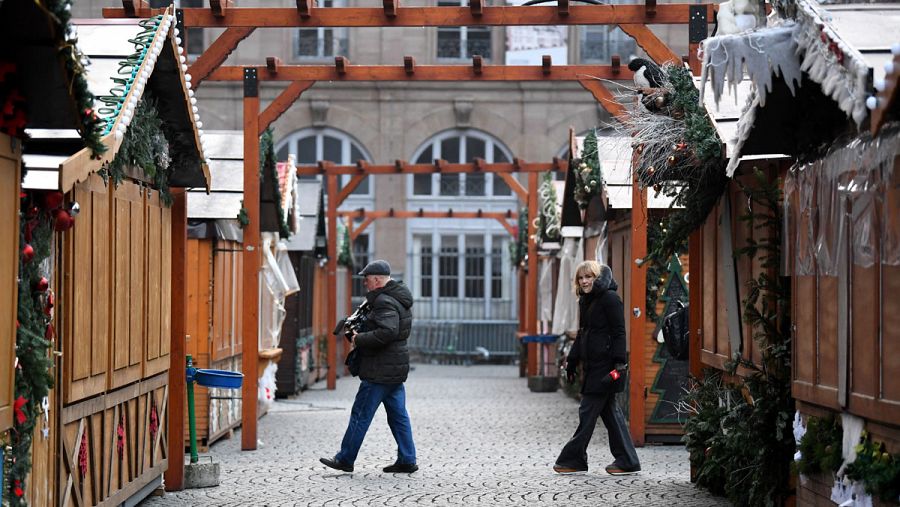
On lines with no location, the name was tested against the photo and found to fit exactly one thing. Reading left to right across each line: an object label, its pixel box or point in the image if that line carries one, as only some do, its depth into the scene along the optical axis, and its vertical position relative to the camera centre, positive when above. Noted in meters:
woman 20.70 -0.86
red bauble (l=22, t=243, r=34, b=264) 12.06 +0.06
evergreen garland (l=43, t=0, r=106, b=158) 10.61 +0.86
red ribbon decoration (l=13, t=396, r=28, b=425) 11.89 -0.70
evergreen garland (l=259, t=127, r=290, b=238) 29.20 +1.21
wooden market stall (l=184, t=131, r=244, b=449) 24.87 -0.08
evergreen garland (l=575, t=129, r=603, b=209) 28.08 +1.10
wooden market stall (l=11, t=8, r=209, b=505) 13.84 -0.02
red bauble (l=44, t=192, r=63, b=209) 12.51 +0.34
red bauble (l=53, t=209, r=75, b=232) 12.93 +0.24
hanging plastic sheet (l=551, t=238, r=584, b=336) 35.44 -0.46
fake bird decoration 18.13 +1.41
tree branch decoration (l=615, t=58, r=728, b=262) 16.87 +0.85
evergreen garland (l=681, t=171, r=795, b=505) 15.22 -0.82
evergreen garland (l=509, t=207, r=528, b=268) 51.87 +0.51
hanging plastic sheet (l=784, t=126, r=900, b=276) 11.34 +0.30
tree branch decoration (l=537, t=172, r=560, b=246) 41.19 +0.87
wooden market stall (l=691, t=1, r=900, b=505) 11.43 +0.25
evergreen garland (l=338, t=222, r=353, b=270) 51.50 +0.34
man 21.07 -0.96
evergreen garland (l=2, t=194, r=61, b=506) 11.99 -0.43
